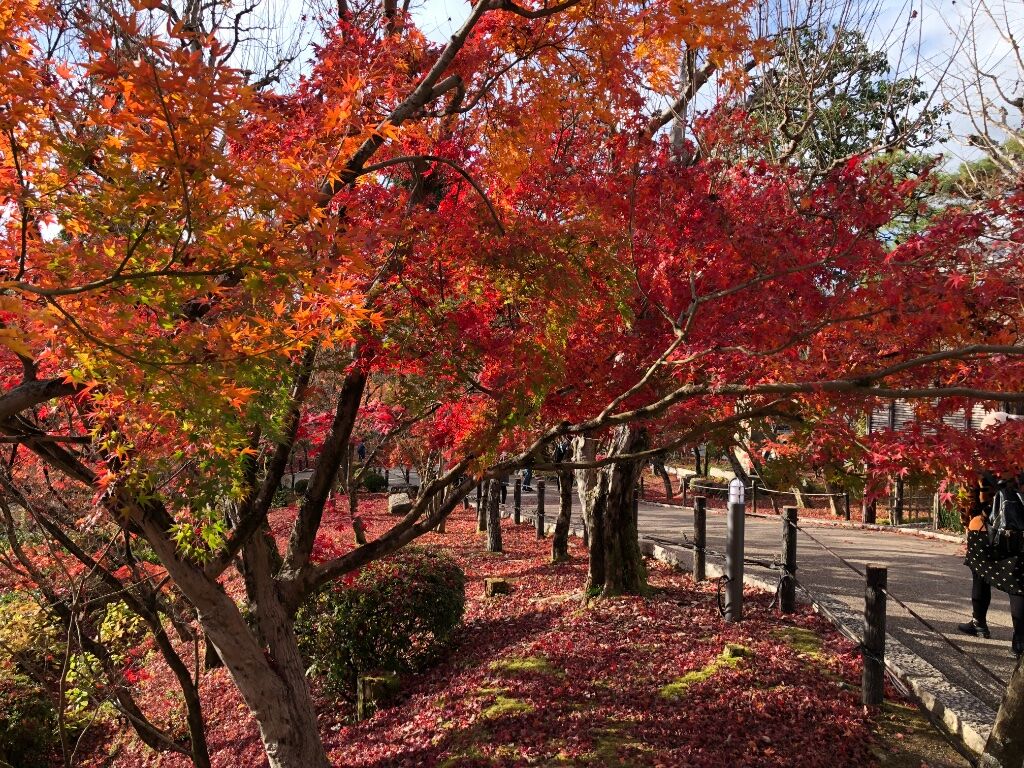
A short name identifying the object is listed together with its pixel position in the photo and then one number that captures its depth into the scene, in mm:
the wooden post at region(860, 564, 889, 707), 5305
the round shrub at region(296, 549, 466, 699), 7562
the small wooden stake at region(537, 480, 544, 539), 16219
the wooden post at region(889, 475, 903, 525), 16141
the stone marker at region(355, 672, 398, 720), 7238
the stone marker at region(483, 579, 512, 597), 10617
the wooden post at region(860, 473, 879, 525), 17000
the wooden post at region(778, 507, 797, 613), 7643
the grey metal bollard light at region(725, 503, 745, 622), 7102
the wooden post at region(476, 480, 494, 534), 17833
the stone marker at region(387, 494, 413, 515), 20312
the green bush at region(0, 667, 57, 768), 8000
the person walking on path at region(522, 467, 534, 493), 26752
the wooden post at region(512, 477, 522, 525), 18781
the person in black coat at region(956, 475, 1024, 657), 5875
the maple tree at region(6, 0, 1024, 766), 2570
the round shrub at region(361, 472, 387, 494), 27922
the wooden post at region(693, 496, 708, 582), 9477
